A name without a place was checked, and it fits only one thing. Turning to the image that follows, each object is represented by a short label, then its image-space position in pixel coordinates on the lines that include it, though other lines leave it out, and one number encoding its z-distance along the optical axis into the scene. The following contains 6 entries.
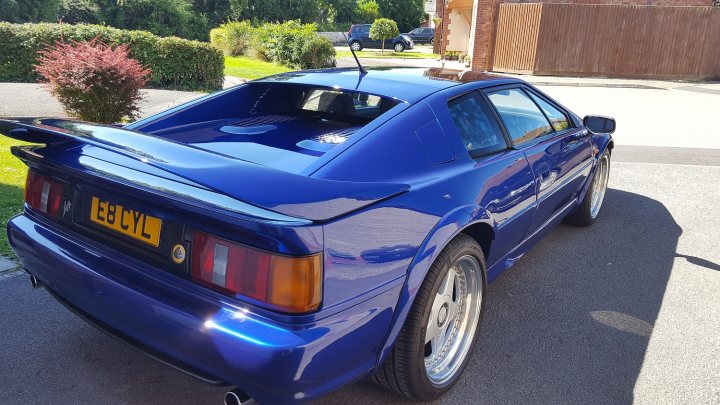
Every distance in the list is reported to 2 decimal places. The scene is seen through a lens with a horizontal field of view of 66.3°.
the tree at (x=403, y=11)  53.75
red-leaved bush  6.54
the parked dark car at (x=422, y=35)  45.88
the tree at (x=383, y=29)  34.34
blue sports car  1.81
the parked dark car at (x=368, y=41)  36.97
